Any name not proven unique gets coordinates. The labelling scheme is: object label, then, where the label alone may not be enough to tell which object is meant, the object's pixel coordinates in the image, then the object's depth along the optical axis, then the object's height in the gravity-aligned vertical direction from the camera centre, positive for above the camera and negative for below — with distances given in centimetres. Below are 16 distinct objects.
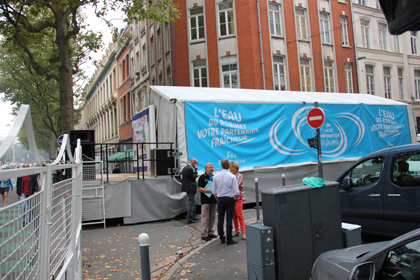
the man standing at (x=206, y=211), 788 -123
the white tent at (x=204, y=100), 1081 +206
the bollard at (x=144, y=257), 380 -108
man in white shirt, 718 -78
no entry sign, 926 +98
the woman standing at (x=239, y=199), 768 -96
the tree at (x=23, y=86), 3008 +797
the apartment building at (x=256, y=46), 2100 +728
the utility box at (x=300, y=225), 463 -102
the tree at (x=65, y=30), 1530 +655
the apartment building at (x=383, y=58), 2638 +741
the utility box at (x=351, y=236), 513 -130
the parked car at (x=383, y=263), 267 -98
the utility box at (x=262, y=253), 453 -132
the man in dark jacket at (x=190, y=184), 981 -70
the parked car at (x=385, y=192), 569 -79
